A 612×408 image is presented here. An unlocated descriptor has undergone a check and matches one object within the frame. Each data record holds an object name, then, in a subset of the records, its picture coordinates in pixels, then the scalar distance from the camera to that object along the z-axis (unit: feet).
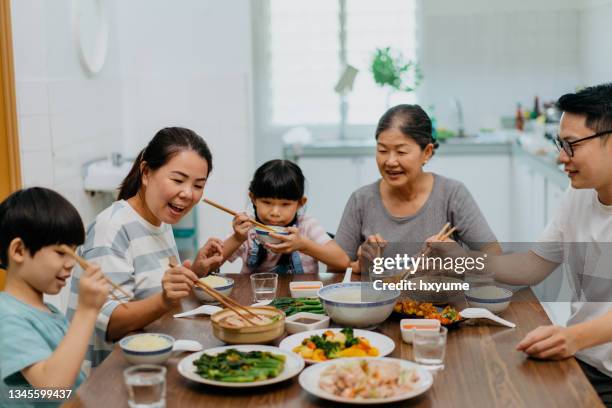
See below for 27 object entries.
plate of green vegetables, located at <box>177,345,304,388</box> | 5.07
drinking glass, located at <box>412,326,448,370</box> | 5.40
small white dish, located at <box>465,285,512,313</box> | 6.71
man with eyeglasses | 6.82
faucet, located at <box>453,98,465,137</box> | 19.22
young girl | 8.25
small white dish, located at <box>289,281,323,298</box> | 7.36
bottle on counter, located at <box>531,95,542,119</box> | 19.06
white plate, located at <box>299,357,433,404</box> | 4.77
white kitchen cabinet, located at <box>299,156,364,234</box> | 18.02
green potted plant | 18.45
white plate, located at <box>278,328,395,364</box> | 5.75
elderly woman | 8.72
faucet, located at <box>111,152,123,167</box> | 13.99
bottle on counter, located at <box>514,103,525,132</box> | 19.24
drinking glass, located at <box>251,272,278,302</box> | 7.13
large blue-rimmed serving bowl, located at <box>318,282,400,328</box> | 6.15
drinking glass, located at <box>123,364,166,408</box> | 4.63
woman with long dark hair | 6.65
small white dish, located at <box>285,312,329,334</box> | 6.21
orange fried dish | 6.32
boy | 5.00
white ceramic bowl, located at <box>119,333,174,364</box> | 5.44
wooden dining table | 4.92
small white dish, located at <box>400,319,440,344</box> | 5.97
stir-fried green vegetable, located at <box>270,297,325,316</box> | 6.79
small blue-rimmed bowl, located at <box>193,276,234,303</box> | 7.20
